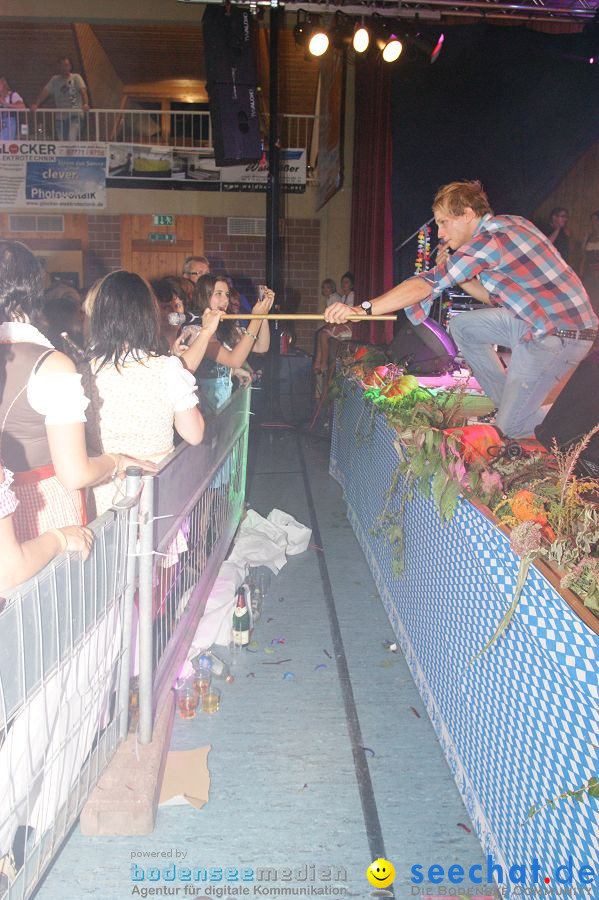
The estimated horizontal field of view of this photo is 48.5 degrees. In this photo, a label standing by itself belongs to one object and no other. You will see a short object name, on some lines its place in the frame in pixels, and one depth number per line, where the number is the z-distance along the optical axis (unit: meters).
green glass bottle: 3.29
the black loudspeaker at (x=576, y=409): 3.69
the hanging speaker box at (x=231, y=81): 6.96
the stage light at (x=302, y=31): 6.95
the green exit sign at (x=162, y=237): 12.23
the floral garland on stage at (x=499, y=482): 1.66
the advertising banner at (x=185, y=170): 11.22
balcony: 11.72
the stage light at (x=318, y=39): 6.91
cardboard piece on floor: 2.23
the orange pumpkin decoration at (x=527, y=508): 1.86
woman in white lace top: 2.42
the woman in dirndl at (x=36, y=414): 1.87
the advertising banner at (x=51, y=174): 11.24
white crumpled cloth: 3.29
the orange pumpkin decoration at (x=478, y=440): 2.69
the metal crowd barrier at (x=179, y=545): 2.05
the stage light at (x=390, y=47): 6.71
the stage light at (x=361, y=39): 6.74
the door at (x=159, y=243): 12.17
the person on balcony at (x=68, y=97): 11.50
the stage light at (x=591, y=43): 5.85
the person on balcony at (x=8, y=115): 11.48
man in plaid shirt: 3.23
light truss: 6.29
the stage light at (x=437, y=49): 6.80
